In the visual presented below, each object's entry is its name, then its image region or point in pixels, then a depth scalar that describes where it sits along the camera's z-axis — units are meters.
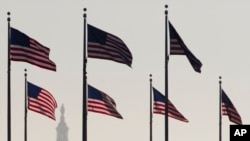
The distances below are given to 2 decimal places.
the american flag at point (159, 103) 115.25
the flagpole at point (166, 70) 108.41
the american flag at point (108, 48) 102.06
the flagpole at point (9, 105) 106.88
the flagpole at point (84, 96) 102.31
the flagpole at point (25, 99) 112.94
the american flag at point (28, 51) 102.64
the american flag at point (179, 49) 105.50
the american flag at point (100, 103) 103.50
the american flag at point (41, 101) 107.00
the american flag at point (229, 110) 114.56
